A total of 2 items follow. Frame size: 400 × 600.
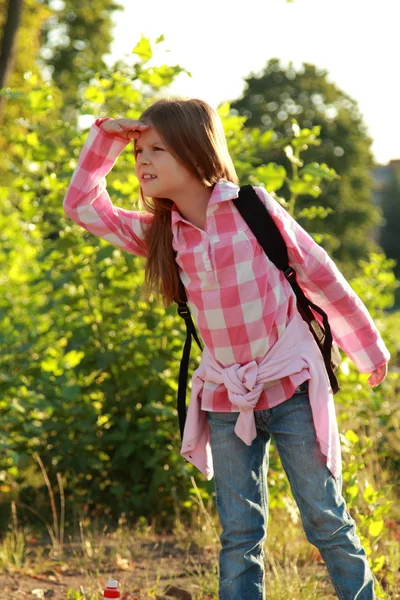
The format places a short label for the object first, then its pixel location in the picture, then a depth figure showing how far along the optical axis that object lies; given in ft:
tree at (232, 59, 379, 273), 114.32
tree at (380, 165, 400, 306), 194.70
